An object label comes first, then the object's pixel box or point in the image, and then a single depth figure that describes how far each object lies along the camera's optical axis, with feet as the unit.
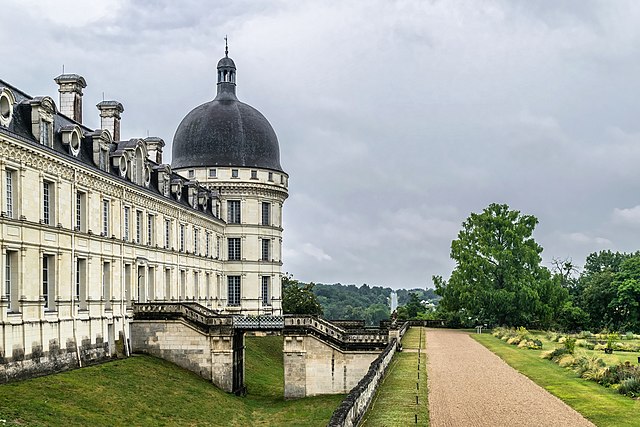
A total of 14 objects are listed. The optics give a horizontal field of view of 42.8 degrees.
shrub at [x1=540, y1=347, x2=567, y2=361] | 126.93
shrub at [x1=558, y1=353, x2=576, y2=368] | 116.31
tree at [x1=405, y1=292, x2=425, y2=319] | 285.90
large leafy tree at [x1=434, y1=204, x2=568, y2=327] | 215.51
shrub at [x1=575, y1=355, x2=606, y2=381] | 100.94
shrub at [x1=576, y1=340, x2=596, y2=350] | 154.51
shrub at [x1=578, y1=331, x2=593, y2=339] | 189.57
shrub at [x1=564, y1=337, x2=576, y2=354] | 127.85
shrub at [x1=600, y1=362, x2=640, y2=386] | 94.96
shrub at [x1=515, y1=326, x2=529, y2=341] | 170.77
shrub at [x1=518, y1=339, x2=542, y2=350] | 151.74
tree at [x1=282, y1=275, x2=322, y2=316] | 258.98
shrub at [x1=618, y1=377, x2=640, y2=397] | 87.79
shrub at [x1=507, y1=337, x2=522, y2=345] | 163.02
